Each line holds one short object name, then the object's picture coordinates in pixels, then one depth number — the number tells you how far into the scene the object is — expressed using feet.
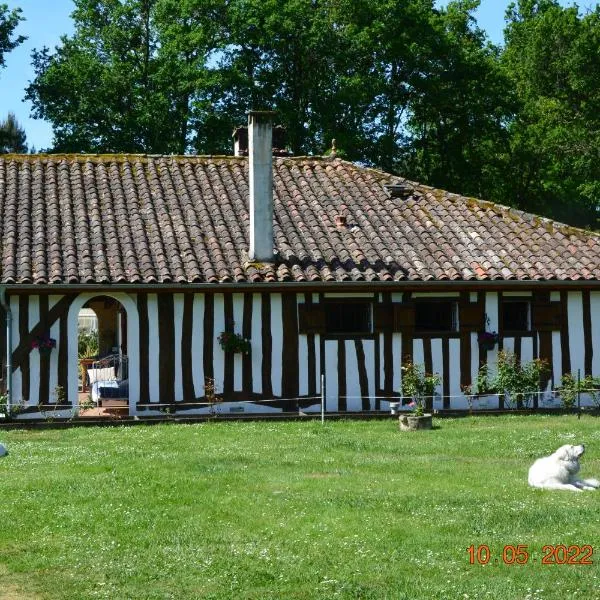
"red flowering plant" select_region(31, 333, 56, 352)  63.52
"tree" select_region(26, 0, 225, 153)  125.49
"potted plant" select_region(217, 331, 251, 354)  64.80
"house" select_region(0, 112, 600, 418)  64.39
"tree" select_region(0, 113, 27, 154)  154.16
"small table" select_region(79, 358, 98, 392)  87.93
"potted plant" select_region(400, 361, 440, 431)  66.90
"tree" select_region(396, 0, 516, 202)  128.16
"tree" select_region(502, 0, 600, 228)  137.59
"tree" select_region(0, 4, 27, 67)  122.93
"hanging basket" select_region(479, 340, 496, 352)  68.39
